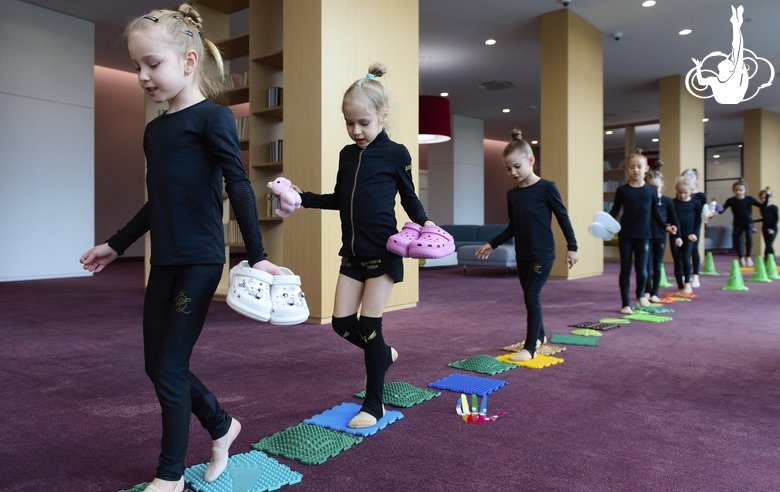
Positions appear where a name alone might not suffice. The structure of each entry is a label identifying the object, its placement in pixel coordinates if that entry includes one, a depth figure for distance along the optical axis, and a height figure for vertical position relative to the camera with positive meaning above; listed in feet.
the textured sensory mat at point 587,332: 13.26 -2.04
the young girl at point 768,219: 34.96 +1.45
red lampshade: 29.12 +6.41
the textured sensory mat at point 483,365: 9.88 -2.11
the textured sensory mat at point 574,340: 12.21 -2.06
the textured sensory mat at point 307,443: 6.15 -2.19
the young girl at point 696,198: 22.47 +1.74
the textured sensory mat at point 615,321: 14.98 -2.01
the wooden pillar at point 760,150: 47.21 +7.59
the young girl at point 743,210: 32.07 +1.87
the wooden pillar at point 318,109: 14.69 +3.50
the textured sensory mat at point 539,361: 10.29 -2.13
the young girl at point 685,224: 21.45 +0.72
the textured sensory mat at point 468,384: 8.52 -2.13
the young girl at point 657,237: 18.58 +0.21
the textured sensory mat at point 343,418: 6.89 -2.17
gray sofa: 29.66 -0.05
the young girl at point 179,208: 4.82 +0.32
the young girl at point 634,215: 16.55 +0.81
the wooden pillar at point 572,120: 27.14 +5.95
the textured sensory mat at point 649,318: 15.40 -2.00
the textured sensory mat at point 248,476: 5.42 -2.22
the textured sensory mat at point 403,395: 8.04 -2.14
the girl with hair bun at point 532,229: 10.69 +0.28
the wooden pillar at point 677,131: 37.35 +7.33
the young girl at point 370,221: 6.89 +0.28
